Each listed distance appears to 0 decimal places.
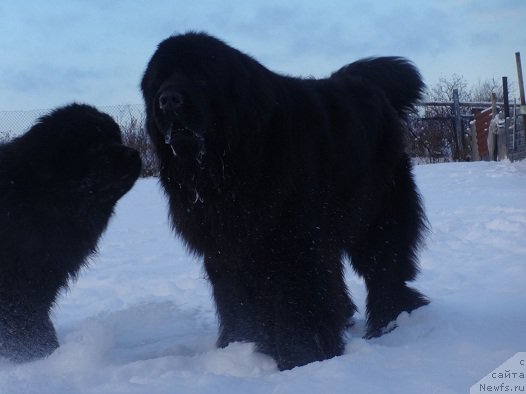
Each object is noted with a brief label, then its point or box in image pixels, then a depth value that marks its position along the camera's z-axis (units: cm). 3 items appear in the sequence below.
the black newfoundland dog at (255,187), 250
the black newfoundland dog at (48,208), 305
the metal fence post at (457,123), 2017
